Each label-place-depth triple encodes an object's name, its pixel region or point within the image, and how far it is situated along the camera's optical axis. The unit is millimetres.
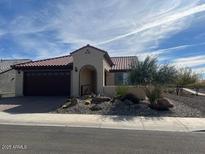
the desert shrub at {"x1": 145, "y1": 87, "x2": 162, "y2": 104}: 8799
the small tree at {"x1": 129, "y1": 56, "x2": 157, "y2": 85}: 9250
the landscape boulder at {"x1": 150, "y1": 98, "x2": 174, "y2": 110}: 8096
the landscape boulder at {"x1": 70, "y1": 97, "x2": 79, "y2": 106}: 8700
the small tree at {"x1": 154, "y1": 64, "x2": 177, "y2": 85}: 9060
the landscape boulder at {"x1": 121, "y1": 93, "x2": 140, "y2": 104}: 8948
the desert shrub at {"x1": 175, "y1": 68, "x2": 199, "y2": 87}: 18154
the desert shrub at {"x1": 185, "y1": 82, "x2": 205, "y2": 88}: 17760
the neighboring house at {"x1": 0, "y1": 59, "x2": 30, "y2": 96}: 18067
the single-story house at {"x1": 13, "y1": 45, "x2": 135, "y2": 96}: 11954
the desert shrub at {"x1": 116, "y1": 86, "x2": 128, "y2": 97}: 9544
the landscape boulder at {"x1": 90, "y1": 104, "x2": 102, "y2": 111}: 8167
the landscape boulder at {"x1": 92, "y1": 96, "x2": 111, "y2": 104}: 9155
